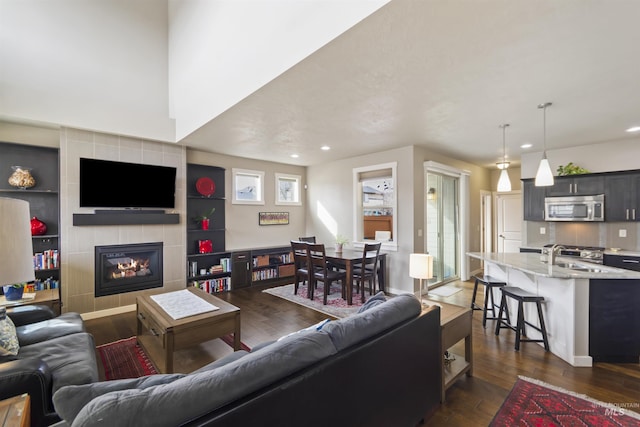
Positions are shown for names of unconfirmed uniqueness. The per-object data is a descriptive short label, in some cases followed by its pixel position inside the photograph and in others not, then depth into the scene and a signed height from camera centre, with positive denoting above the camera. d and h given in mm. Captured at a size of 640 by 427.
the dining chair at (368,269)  4469 -950
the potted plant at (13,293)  3055 -850
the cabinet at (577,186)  4648 +468
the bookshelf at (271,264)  5789 -1082
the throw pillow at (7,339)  1884 -861
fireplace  4117 -831
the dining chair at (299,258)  4892 -800
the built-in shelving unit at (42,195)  3605 +279
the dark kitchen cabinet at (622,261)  4121 -738
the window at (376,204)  5276 +194
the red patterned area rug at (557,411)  1919 -1438
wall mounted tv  3992 +464
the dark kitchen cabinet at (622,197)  4332 +242
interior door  6824 -197
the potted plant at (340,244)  5129 -552
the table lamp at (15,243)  1174 -122
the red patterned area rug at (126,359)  2543 -1445
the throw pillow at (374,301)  1976 -638
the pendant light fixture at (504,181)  3754 +434
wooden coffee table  2348 -1025
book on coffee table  2623 -917
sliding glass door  5699 -251
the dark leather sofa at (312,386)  899 -681
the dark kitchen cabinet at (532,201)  5219 +232
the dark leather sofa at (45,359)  1582 -998
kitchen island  2656 -914
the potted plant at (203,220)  5254 -104
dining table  4359 -787
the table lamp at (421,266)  2354 -444
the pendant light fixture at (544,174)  3084 +431
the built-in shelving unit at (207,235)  5152 -389
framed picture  6291 -87
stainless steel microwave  4621 +83
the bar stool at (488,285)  3450 -893
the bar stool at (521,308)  2932 -1032
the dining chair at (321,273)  4422 -977
